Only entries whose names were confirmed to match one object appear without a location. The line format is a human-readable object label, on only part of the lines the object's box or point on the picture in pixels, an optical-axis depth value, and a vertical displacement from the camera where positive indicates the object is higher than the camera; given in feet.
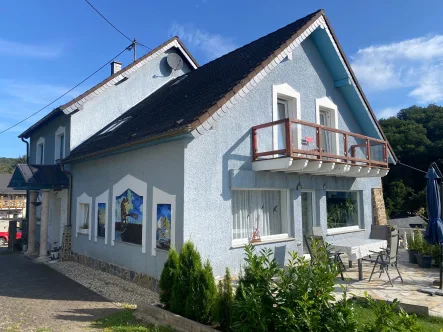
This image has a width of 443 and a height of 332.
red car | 78.92 -7.22
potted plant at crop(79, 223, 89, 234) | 39.50 -2.59
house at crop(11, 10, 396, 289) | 26.76 +3.80
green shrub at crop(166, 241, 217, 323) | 18.22 -4.55
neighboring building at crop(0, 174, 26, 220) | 132.67 +3.21
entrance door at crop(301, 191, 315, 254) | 36.32 -0.63
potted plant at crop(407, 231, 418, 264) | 35.37 -4.88
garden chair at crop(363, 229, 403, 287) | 26.50 -4.04
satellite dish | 50.75 +21.41
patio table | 27.37 -3.62
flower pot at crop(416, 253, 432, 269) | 33.24 -5.58
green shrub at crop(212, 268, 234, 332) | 16.67 -4.98
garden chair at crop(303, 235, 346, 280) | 28.27 -4.06
